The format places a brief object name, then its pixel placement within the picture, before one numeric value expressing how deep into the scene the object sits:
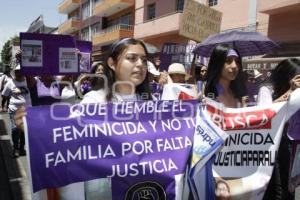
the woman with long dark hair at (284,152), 3.08
